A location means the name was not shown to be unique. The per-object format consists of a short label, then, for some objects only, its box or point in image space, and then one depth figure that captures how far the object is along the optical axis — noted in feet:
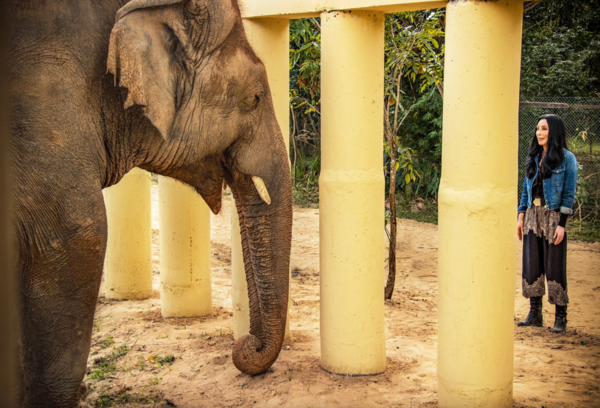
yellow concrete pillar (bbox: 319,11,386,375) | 13.03
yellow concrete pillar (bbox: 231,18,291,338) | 14.70
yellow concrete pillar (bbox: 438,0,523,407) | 10.86
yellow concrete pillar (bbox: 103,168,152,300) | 20.81
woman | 17.30
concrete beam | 11.96
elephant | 8.82
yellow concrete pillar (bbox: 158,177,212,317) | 18.54
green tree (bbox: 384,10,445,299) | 19.43
